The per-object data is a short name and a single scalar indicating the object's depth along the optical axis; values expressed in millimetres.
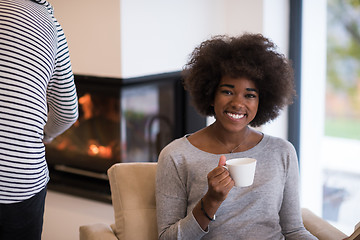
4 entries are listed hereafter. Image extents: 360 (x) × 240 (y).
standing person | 2227
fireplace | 3992
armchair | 2578
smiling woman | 2440
